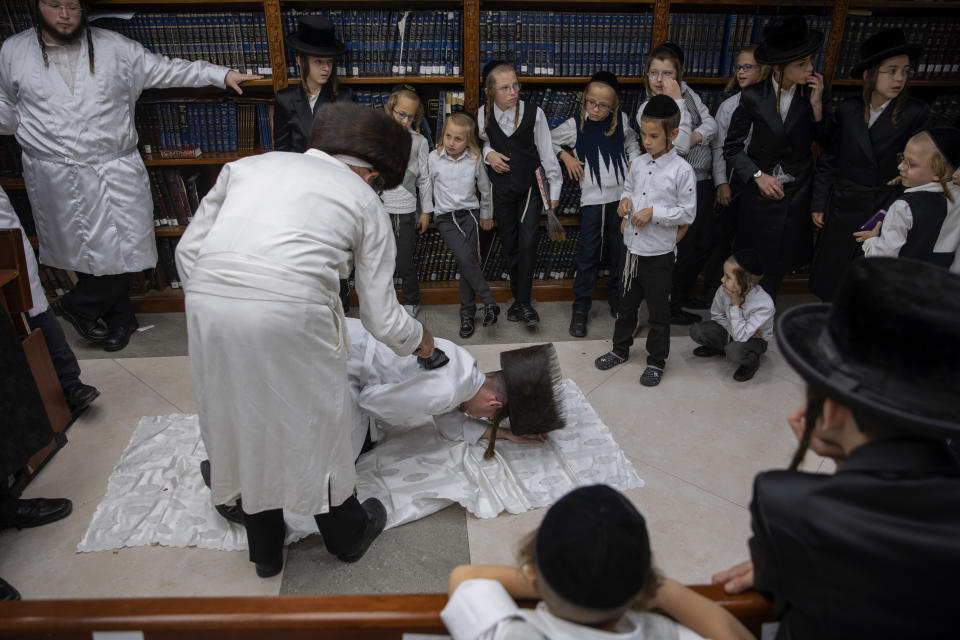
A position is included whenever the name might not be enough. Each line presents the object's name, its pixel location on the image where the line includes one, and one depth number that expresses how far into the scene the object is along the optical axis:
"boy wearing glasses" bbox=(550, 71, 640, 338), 3.25
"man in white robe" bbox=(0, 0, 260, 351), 2.97
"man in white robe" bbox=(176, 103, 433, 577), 1.55
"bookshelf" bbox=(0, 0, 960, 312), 3.38
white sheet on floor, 2.11
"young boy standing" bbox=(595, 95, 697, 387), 2.75
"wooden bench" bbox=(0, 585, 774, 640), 0.95
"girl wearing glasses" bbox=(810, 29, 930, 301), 2.84
